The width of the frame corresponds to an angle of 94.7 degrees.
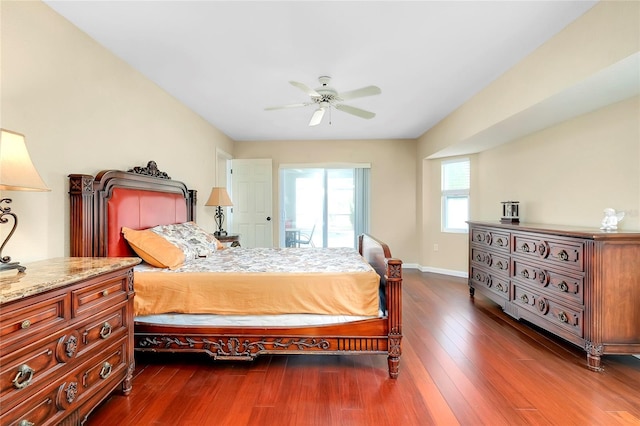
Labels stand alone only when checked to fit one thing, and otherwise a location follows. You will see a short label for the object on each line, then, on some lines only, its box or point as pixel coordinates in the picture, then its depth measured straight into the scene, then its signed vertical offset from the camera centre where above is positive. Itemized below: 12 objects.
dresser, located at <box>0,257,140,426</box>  1.13 -0.58
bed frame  2.06 -0.86
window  4.94 +0.29
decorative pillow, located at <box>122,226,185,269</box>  2.31 -0.30
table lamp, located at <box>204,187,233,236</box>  4.10 +0.19
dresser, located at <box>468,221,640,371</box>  2.11 -0.59
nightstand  4.07 -0.38
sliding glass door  5.75 +0.10
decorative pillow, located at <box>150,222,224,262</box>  2.69 -0.27
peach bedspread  2.10 -0.58
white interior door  5.45 +0.19
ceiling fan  2.48 +1.02
